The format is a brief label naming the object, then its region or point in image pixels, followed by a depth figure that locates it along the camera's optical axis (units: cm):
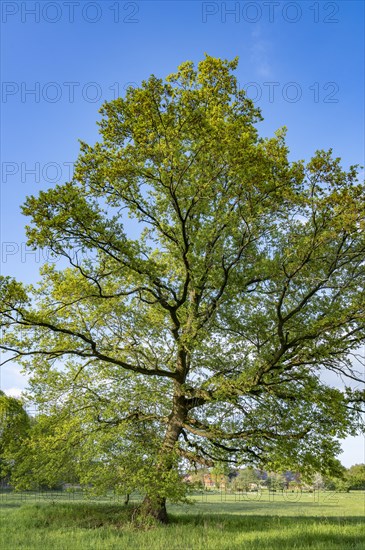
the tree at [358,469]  6918
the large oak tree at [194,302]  1324
